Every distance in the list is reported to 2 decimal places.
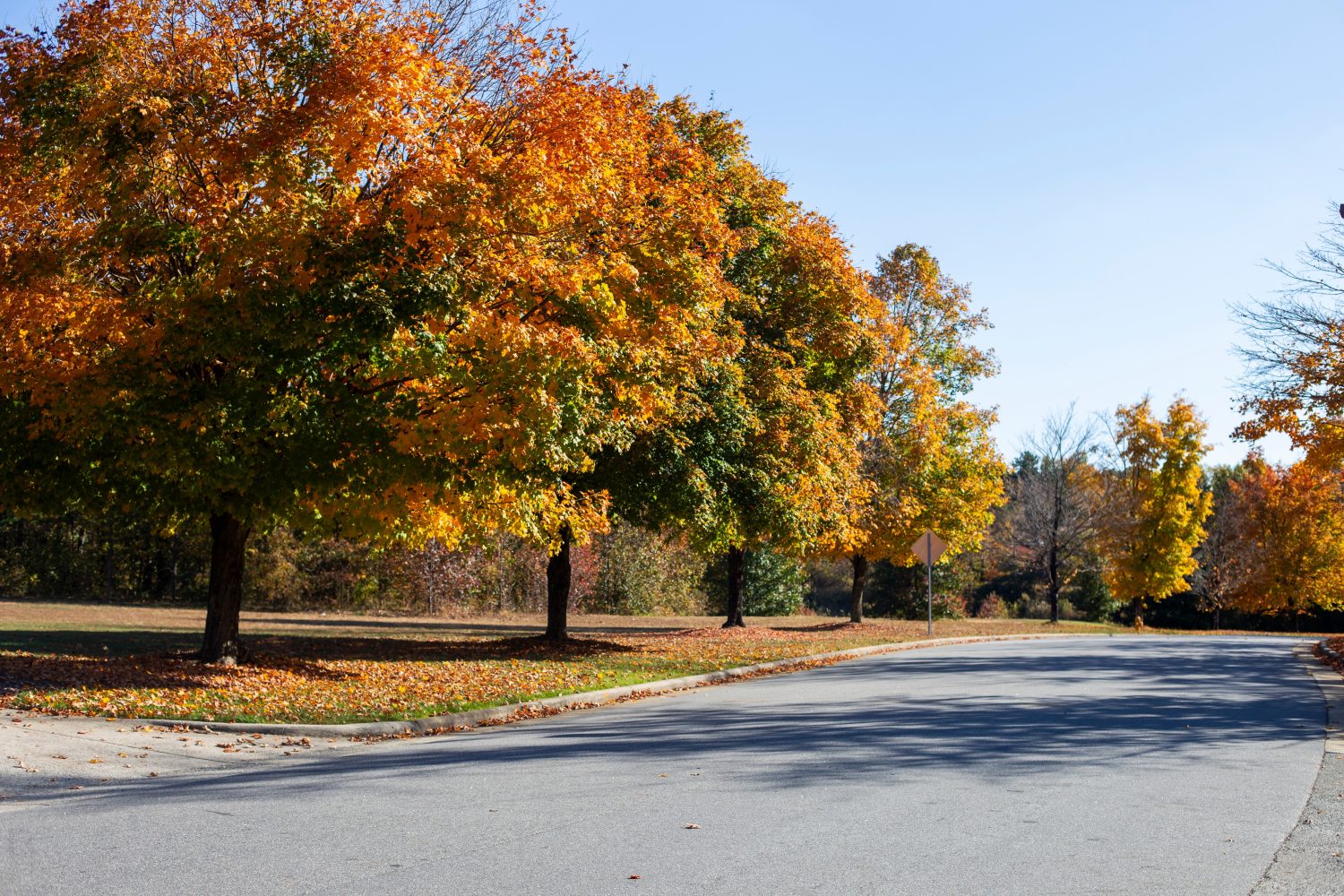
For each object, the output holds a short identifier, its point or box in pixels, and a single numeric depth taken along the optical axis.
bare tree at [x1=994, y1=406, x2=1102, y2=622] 44.97
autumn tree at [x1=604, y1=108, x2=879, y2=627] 21.06
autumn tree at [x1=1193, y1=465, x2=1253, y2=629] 55.03
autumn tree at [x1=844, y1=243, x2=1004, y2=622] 33.31
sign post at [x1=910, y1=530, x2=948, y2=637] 31.72
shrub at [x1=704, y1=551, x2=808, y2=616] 50.44
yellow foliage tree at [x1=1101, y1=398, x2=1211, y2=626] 48.38
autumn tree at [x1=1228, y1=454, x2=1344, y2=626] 52.56
